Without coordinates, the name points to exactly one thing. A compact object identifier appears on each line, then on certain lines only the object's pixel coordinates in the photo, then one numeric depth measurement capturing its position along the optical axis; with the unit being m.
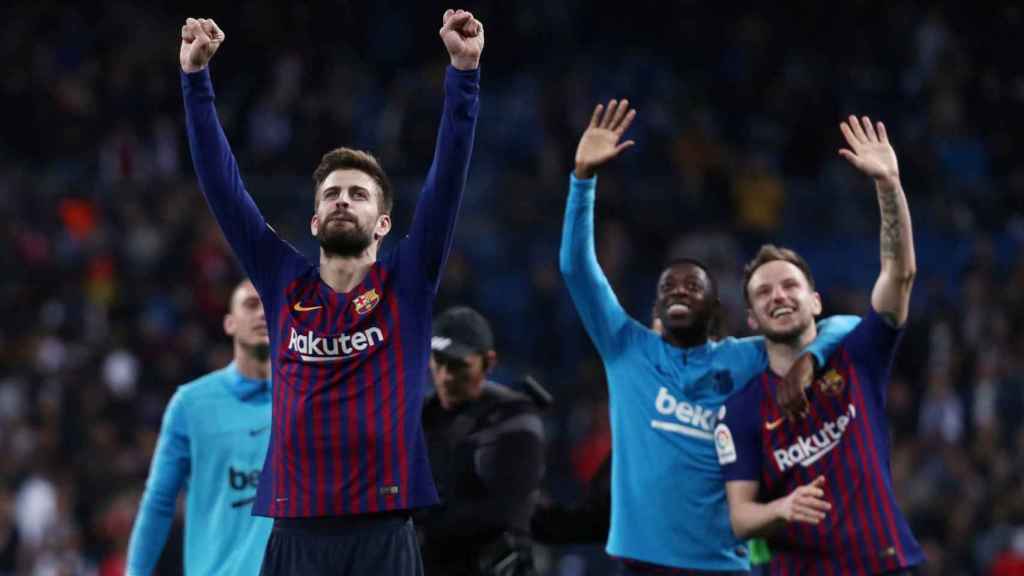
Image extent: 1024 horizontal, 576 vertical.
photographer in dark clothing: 11.94
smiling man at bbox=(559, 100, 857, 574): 11.15
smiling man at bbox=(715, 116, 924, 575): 10.30
